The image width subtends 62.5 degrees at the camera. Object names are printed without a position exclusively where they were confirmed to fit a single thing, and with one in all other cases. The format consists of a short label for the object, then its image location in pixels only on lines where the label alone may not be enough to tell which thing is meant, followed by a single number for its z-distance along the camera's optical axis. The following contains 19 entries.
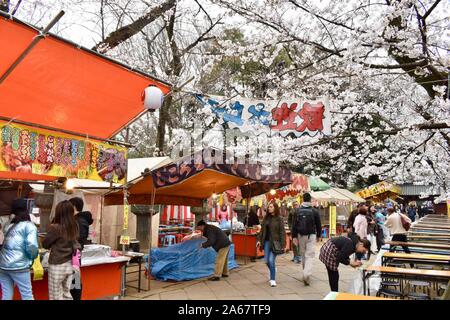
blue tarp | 9.40
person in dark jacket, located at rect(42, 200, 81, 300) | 5.27
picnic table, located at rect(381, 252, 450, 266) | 7.73
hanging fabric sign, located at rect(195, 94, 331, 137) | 8.41
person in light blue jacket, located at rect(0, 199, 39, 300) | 5.11
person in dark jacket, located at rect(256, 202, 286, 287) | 8.70
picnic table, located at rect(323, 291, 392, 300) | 3.55
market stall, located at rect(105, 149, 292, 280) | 8.40
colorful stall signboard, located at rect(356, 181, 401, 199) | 25.28
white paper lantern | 6.19
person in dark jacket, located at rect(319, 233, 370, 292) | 6.48
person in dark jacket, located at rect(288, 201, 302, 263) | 12.70
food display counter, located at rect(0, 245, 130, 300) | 6.81
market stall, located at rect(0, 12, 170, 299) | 5.12
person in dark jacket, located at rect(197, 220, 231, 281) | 9.46
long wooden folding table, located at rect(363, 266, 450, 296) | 6.14
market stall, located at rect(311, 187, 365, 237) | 19.39
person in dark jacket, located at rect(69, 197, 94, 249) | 6.12
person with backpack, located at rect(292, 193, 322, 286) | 8.88
